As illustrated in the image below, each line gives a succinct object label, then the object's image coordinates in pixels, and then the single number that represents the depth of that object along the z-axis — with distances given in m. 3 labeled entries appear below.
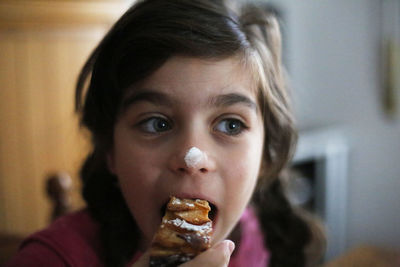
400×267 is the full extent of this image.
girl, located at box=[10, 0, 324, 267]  0.65
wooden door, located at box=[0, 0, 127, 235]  1.48
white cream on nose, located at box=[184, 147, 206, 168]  0.61
